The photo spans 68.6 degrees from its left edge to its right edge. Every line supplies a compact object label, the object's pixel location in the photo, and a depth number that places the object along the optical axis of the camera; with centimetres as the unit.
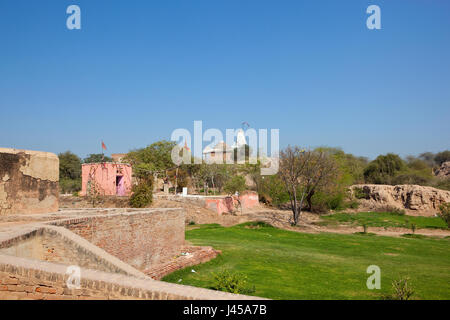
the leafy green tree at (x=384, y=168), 4947
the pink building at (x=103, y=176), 2934
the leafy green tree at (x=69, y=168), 4872
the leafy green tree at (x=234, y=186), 3139
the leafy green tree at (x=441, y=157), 6512
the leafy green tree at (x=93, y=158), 5591
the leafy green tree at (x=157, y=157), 4291
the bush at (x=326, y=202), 3288
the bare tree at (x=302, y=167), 2445
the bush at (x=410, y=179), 4403
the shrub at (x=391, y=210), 3172
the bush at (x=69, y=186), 4166
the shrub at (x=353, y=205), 3625
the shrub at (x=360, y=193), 3859
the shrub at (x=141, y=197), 2402
